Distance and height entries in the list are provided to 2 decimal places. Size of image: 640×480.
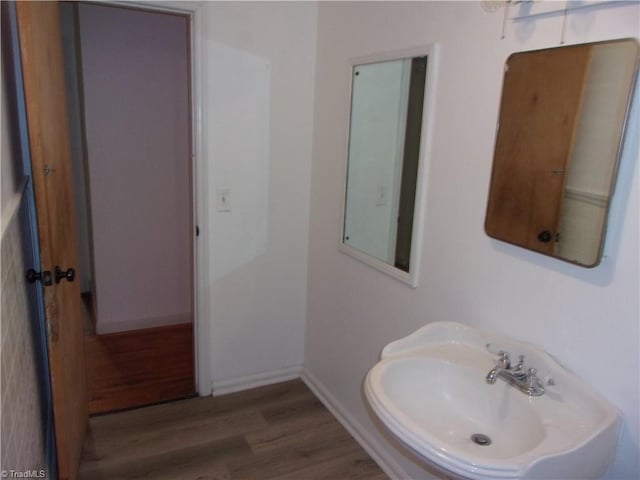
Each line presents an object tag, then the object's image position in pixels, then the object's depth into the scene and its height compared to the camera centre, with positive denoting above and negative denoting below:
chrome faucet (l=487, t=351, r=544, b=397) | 1.36 -0.64
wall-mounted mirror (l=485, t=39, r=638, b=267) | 1.20 +0.02
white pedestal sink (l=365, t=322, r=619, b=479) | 1.11 -0.69
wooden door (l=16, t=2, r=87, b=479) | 1.40 -0.25
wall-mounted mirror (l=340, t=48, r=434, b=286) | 1.90 -0.07
